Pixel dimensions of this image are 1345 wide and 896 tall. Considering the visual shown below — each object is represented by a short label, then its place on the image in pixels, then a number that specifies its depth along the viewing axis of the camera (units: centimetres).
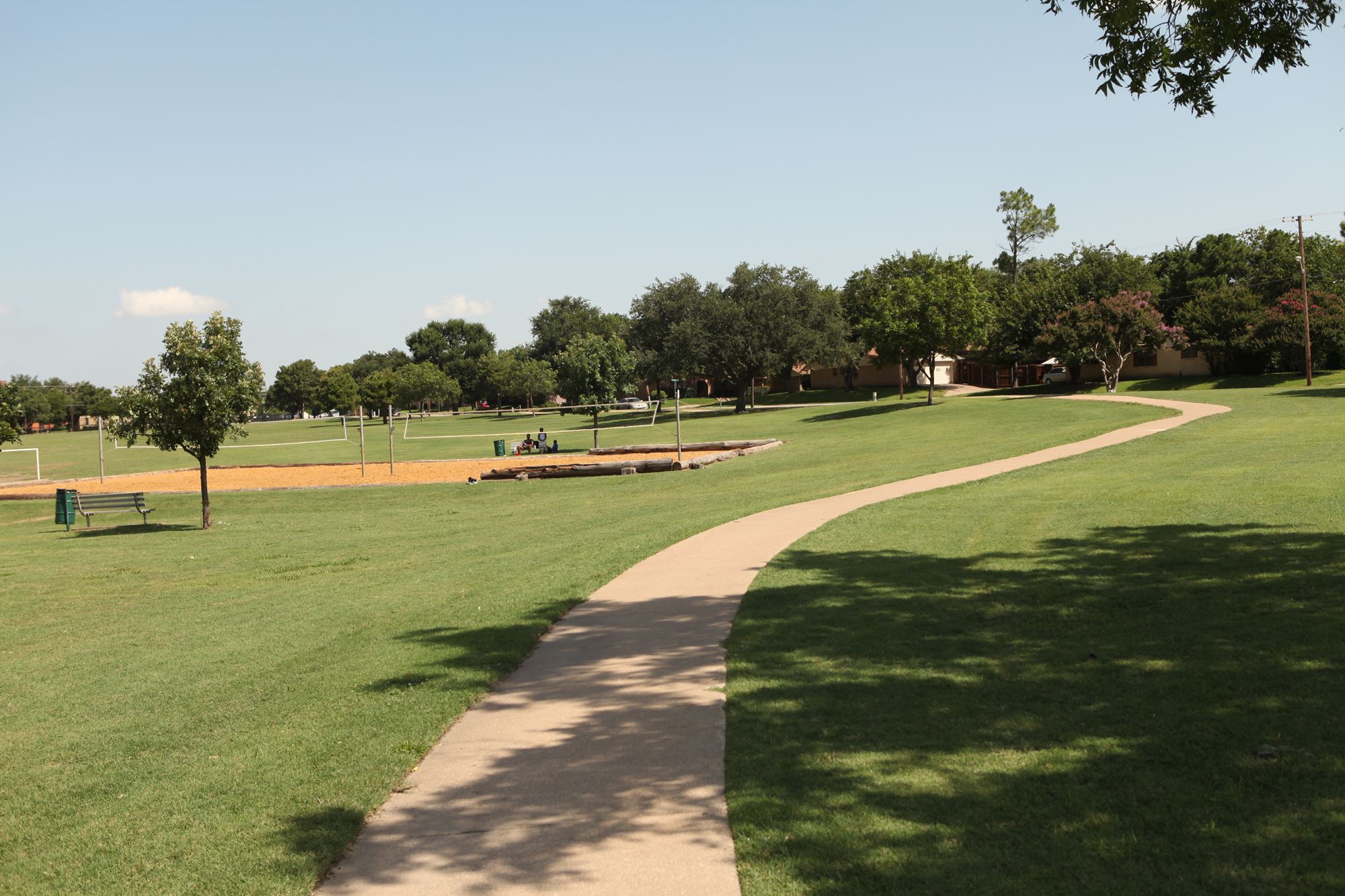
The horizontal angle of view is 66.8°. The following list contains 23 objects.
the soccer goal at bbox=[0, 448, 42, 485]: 4447
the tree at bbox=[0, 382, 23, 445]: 3522
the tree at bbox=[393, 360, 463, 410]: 12175
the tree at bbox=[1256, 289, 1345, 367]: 5806
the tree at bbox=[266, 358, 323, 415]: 16038
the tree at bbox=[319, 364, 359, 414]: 13588
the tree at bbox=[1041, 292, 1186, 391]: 5709
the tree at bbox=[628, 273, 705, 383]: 7194
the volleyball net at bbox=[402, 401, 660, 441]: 6794
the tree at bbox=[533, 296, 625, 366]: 13238
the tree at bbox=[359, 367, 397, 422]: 12100
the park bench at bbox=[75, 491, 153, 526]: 2488
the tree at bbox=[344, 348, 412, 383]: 17775
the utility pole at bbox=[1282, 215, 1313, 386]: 5188
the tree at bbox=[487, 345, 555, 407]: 11000
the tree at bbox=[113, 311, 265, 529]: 2331
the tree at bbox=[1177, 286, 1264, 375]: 6244
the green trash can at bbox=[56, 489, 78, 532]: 2464
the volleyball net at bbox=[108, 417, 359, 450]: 7138
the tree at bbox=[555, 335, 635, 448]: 4903
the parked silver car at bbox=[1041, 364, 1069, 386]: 7244
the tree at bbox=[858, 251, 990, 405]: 5303
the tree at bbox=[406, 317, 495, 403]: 16175
